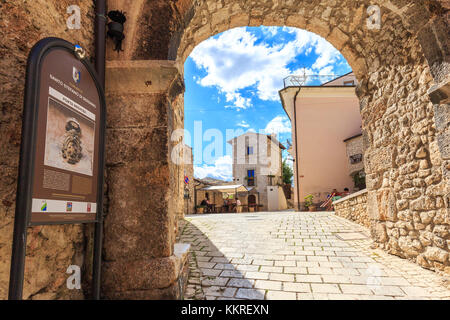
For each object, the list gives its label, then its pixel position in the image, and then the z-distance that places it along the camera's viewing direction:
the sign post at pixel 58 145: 1.15
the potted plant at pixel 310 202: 10.72
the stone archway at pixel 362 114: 1.93
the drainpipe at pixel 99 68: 1.71
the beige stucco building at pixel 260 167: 19.98
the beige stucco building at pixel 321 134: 11.79
